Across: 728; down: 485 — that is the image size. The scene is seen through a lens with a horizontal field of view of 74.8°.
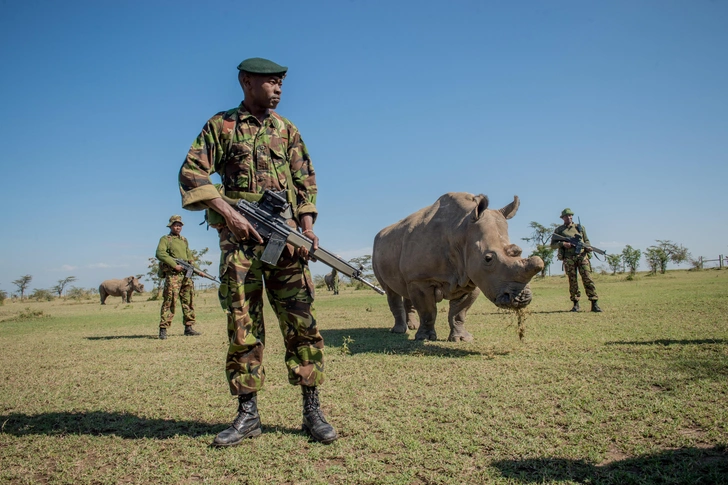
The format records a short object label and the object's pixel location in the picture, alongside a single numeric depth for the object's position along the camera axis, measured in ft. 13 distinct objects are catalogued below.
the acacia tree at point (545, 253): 113.50
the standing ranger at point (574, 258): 39.04
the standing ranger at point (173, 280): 34.32
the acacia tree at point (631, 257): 121.12
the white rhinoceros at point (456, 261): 19.98
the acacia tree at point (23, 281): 176.62
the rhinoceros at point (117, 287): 113.18
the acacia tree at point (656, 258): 112.71
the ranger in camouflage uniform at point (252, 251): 11.85
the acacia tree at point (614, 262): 122.62
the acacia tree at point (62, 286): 174.77
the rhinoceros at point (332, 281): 91.20
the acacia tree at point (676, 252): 143.02
